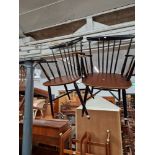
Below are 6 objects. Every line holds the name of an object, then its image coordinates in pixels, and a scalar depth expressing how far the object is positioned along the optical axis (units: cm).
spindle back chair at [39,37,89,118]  200
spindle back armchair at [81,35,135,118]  163
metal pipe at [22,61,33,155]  274
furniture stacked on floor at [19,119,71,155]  340
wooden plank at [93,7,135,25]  262
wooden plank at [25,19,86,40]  306
